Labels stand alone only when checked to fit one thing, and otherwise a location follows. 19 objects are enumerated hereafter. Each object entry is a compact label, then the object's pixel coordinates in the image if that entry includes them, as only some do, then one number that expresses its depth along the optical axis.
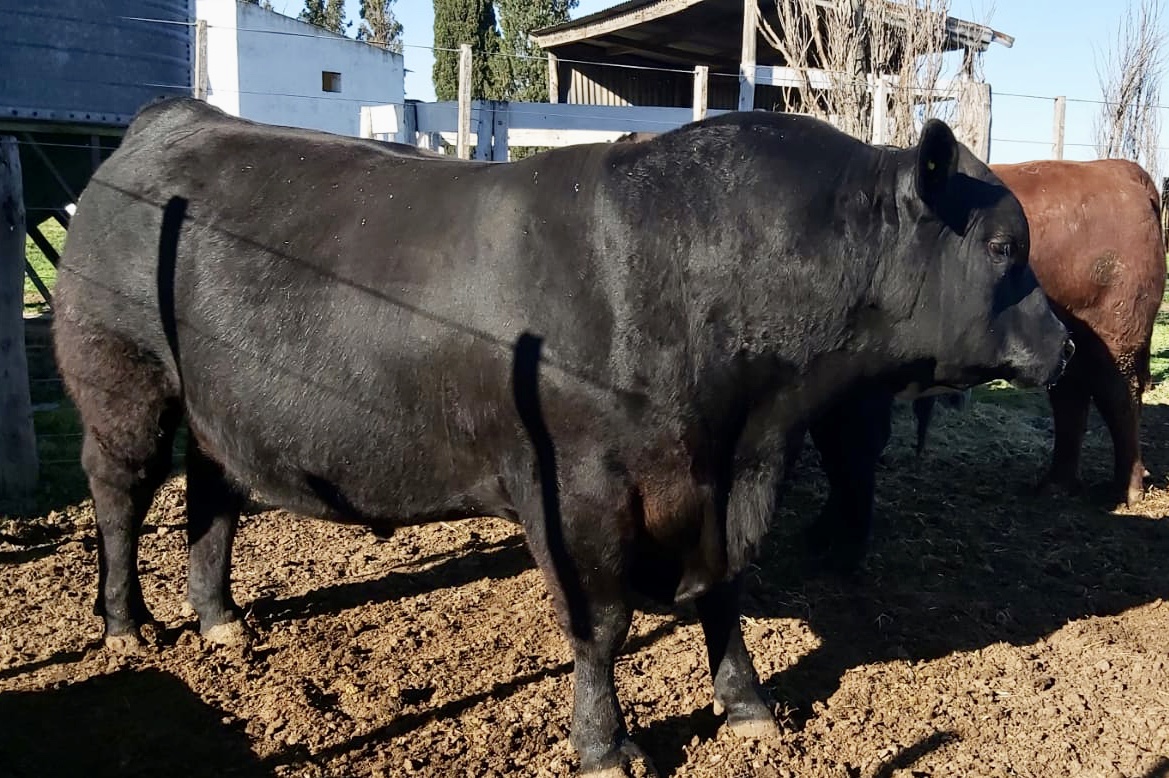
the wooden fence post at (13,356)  6.35
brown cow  6.64
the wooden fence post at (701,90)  10.04
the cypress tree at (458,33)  36.03
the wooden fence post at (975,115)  10.11
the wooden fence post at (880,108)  9.55
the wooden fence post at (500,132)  10.96
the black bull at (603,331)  3.28
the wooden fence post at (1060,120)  11.90
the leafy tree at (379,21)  50.75
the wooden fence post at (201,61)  8.62
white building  27.59
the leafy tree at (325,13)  52.72
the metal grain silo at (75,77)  8.32
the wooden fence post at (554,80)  18.34
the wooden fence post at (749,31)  13.19
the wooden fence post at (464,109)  9.47
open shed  15.92
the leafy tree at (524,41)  34.25
